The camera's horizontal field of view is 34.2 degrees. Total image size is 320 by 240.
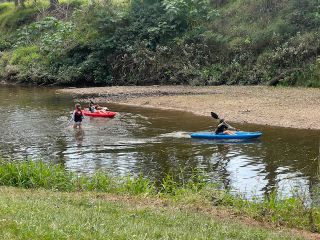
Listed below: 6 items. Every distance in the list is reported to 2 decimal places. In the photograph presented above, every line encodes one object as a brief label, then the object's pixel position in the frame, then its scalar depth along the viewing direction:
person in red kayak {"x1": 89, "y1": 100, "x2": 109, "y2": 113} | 27.30
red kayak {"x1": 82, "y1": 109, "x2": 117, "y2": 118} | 26.73
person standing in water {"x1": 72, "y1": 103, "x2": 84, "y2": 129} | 24.03
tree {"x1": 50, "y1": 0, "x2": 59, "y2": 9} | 60.88
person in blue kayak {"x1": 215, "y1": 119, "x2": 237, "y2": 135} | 20.88
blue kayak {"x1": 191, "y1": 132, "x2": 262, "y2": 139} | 20.47
